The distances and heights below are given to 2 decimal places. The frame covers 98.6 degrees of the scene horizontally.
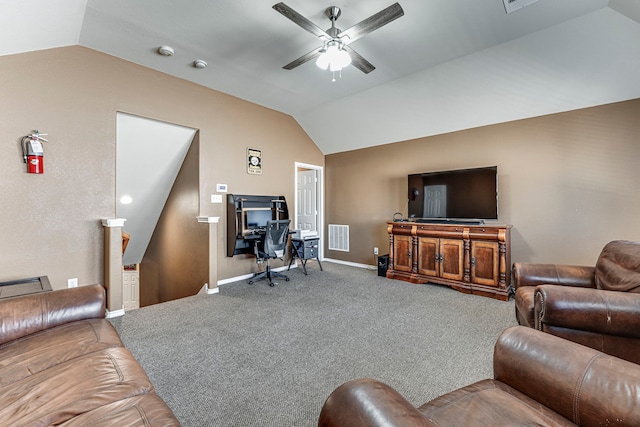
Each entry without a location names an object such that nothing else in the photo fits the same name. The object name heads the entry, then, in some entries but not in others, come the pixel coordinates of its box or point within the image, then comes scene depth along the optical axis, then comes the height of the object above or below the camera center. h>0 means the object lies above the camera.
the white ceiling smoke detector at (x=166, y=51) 3.09 +1.84
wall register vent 5.72 -0.53
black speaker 4.66 -0.89
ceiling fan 2.10 +1.53
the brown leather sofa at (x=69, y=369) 0.91 -0.67
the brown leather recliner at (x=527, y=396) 0.73 -0.59
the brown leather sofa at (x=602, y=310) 1.49 -0.55
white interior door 5.97 +0.25
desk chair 4.12 -0.48
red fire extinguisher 2.70 +0.59
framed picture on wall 4.62 +0.87
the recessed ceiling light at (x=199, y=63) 3.38 +1.86
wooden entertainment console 3.55 -0.62
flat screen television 3.83 +0.28
